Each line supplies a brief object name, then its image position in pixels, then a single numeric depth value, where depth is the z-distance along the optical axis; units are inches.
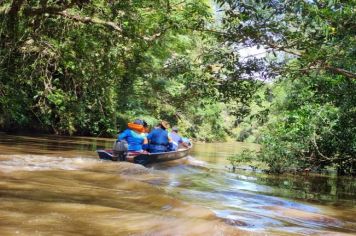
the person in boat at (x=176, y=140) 615.4
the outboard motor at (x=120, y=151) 446.9
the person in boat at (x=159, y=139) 516.4
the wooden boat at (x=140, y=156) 454.6
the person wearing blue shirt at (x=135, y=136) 489.4
